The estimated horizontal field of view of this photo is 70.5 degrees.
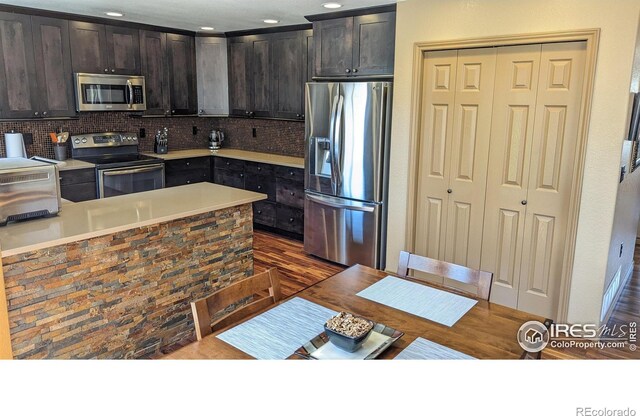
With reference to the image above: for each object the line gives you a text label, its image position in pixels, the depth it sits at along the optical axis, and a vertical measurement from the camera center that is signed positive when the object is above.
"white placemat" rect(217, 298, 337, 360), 1.43 -0.71
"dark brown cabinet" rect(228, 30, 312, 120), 5.04 +0.53
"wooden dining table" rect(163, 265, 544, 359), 1.42 -0.71
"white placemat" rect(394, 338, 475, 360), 1.41 -0.71
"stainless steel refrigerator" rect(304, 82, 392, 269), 3.86 -0.42
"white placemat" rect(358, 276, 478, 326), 1.71 -0.71
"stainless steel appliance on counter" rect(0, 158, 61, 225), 2.28 -0.38
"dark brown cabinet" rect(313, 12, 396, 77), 3.86 +0.67
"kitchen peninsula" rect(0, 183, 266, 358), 2.21 -0.84
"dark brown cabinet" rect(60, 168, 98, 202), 4.42 -0.66
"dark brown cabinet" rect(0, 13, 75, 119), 4.17 +0.46
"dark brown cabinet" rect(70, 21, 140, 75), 4.61 +0.72
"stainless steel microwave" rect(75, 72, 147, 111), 4.64 +0.26
